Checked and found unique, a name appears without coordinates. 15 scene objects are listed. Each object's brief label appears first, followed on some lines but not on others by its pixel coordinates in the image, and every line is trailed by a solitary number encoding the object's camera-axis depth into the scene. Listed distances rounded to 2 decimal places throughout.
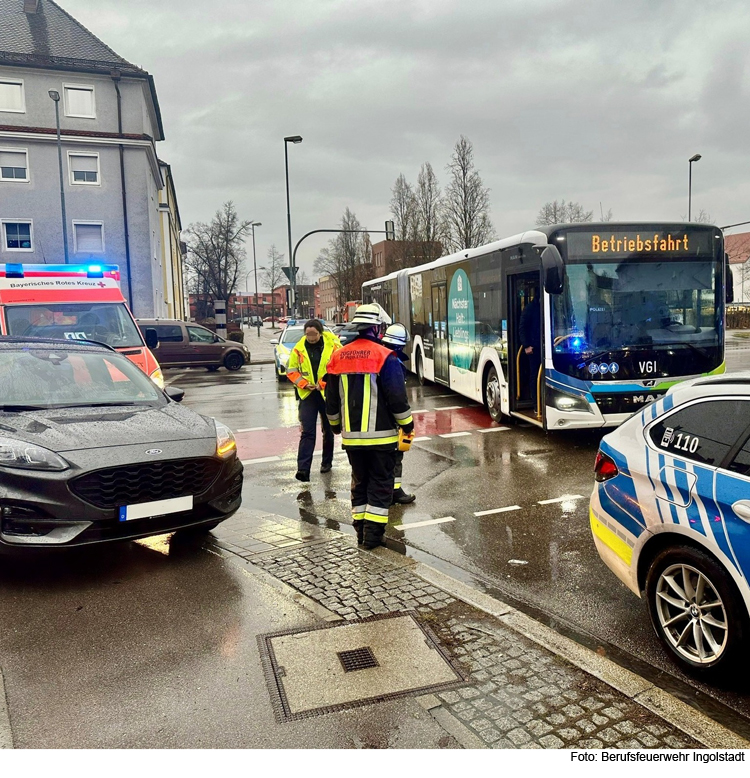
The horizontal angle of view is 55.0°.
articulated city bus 9.24
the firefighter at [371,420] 5.56
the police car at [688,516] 3.34
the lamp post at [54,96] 27.11
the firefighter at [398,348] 6.39
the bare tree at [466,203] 51.59
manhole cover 3.39
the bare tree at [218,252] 57.62
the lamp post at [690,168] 41.16
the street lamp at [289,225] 27.00
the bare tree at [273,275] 74.62
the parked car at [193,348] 25.58
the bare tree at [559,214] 74.69
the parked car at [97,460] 4.66
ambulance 9.99
